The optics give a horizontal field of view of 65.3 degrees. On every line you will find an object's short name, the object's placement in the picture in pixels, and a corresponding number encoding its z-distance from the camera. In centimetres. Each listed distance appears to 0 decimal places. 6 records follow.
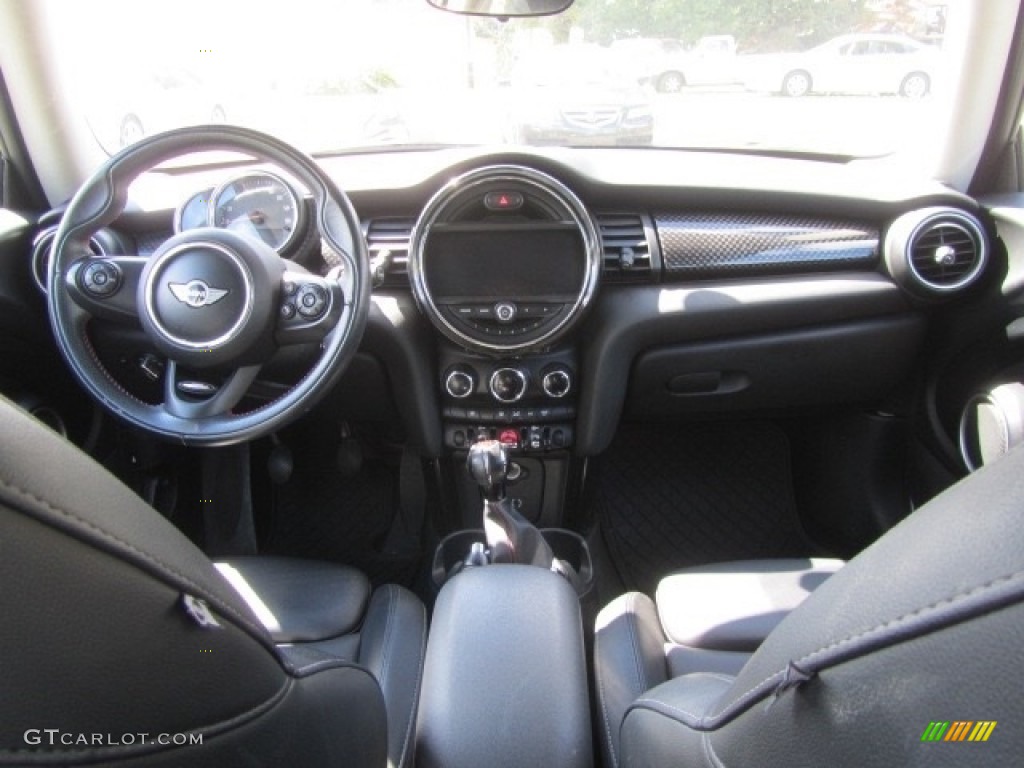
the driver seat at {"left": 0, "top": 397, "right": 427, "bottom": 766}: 49
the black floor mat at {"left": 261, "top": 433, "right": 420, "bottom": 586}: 256
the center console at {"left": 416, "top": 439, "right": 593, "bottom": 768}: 111
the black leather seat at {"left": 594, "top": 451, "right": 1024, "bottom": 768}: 48
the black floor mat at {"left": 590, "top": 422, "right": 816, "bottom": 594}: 253
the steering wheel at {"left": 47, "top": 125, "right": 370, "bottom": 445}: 152
